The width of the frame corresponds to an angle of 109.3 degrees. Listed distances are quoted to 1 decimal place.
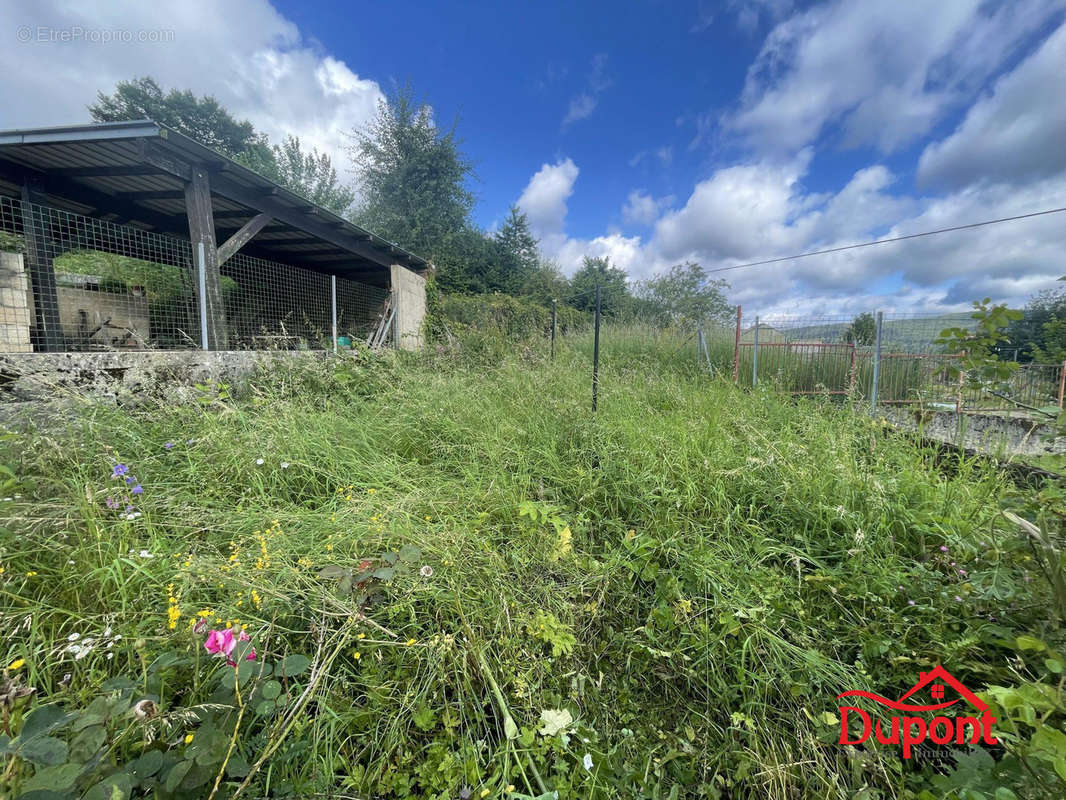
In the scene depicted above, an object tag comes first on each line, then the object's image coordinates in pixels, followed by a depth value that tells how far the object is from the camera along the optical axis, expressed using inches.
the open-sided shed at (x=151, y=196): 146.9
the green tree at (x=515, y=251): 639.1
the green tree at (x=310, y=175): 733.9
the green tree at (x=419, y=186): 567.5
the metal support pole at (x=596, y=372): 113.0
